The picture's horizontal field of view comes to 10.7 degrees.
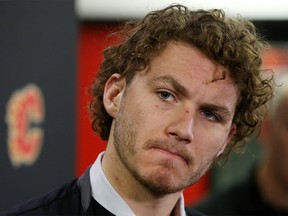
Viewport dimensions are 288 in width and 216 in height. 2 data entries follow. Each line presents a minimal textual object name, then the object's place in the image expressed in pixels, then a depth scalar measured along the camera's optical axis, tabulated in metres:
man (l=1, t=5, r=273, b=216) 1.71
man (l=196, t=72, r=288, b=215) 2.18
